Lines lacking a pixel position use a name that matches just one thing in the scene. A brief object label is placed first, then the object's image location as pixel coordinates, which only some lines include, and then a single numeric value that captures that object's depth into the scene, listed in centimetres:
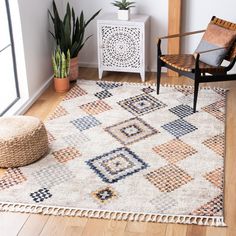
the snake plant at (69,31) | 441
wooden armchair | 393
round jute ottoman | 314
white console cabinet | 451
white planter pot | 449
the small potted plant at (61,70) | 436
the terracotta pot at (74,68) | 463
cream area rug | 287
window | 397
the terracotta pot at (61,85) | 446
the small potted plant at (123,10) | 449
